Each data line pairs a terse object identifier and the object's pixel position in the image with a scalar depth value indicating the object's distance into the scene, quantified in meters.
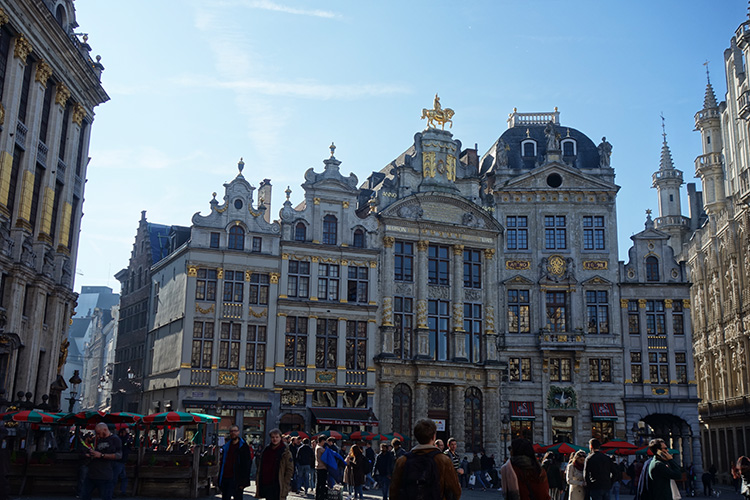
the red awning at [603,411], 43.34
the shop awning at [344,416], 38.56
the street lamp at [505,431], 42.72
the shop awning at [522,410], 43.66
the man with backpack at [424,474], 7.67
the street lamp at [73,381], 28.19
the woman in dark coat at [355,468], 20.97
